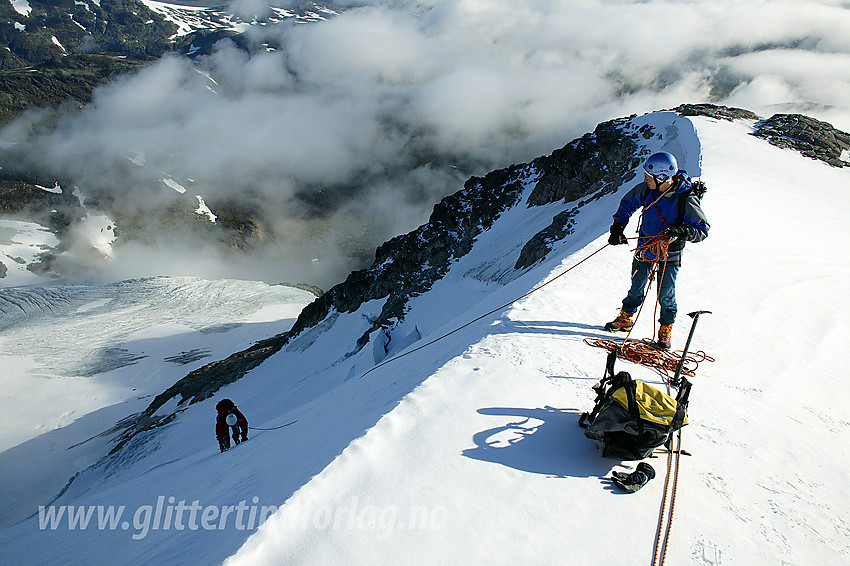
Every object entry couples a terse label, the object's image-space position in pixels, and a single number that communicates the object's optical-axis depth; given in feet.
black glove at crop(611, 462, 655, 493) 13.33
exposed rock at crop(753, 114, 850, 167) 86.89
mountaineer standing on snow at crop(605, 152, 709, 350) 22.53
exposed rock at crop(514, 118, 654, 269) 83.46
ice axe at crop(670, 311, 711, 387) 18.80
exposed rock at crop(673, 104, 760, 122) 102.27
